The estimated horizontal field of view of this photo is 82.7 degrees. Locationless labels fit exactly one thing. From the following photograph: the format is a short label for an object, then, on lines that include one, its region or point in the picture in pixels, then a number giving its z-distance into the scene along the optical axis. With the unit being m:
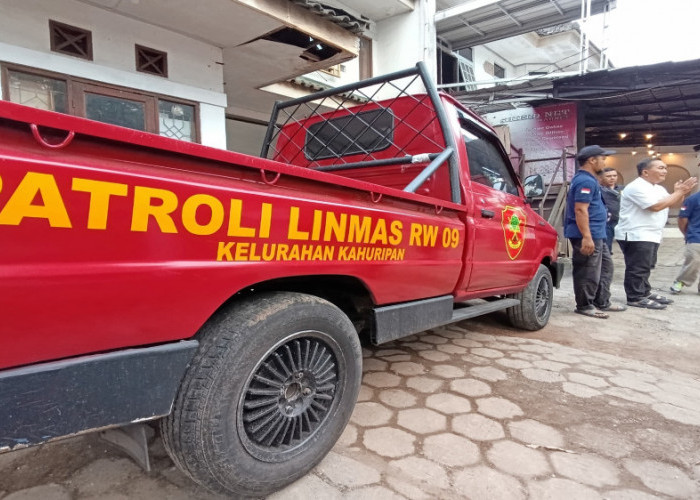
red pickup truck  0.97
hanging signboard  9.81
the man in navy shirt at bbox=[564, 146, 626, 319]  4.13
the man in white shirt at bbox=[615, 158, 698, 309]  4.70
